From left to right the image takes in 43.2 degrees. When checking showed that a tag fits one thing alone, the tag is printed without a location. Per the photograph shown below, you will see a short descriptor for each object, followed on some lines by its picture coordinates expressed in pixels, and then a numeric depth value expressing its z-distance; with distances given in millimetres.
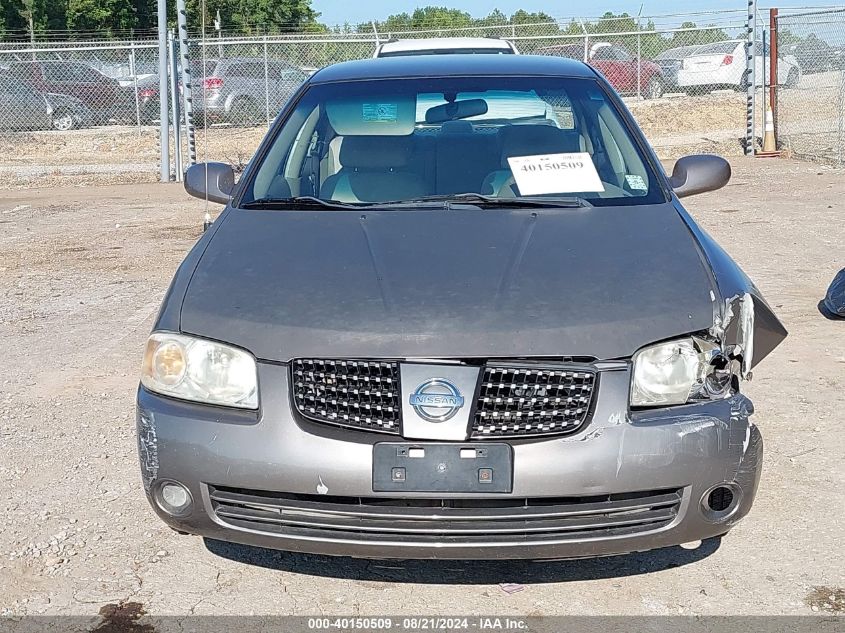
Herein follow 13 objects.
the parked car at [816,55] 15281
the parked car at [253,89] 18703
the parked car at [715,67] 22594
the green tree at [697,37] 21438
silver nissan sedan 2889
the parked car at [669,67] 23406
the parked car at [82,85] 19750
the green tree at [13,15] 36594
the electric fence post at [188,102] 14781
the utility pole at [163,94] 14247
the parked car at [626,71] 23209
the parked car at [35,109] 19422
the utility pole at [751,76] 16531
